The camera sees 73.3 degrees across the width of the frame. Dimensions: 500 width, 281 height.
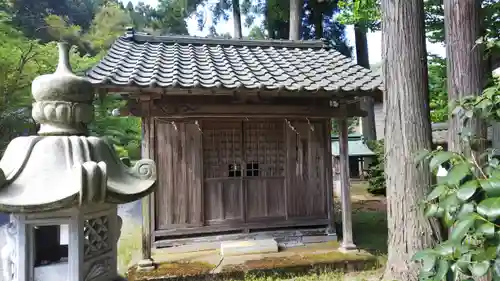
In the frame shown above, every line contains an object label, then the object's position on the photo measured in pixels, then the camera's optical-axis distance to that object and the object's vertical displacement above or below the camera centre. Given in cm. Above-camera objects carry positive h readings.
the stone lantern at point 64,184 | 182 -11
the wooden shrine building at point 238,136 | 554 +43
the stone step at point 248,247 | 587 -157
